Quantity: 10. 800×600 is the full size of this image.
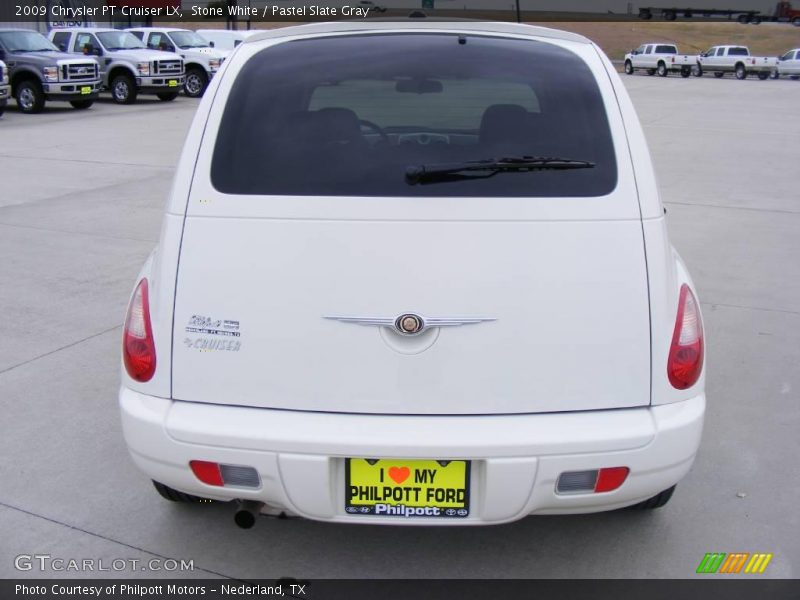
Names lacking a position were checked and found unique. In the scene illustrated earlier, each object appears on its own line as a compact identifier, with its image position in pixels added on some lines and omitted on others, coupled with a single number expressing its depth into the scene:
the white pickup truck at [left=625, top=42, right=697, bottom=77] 43.03
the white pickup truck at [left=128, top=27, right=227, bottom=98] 24.98
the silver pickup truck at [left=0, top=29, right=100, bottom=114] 19.67
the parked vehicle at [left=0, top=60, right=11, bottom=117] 17.38
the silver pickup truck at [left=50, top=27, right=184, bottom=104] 22.58
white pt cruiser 2.62
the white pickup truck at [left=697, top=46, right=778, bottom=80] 41.56
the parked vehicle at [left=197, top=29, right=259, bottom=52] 28.30
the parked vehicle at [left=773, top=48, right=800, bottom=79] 41.09
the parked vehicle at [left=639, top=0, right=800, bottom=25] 80.00
